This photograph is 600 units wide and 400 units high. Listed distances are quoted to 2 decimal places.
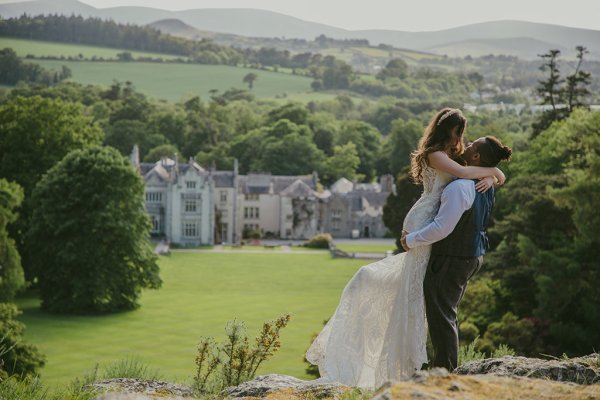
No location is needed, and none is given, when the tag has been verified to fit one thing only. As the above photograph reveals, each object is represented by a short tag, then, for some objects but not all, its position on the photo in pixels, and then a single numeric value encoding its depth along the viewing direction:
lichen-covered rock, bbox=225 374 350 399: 7.46
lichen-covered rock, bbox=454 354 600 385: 7.20
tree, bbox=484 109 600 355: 25.92
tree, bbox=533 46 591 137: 52.47
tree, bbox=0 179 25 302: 28.62
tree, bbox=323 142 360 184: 95.31
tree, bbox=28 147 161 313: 39.97
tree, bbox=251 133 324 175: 92.62
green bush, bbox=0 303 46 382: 23.28
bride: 8.04
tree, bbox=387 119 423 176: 94.50
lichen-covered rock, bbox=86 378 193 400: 7.18
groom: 7.84
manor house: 72.88
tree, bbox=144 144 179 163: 92.12
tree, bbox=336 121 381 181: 103.62
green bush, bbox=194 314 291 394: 8.72
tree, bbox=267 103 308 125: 110.56
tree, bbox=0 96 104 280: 45.72
